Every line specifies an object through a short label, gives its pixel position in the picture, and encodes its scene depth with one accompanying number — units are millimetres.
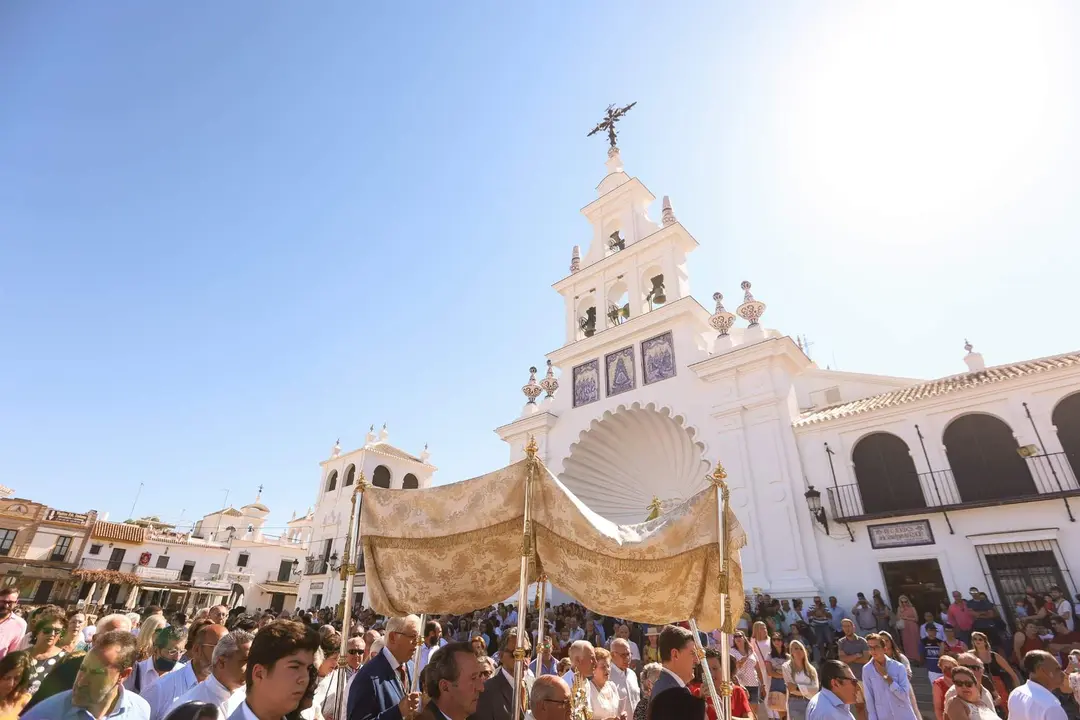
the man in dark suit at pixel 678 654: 3666
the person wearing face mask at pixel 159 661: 3895
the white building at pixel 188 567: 30344
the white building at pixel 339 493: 27172
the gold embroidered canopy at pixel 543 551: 4039
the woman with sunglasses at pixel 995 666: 6086
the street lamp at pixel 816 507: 11469
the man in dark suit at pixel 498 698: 3852
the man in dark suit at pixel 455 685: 2883
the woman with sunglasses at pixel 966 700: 4219
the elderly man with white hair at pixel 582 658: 4742
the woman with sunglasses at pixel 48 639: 3893
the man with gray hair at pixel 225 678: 2939
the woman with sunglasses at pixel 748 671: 6512
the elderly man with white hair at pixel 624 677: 5281
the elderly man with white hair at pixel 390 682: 3346
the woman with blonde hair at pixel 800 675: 5789
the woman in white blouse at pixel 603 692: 4820
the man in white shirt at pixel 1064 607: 8305
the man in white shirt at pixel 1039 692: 4035
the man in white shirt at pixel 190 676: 3617
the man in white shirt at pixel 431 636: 5996
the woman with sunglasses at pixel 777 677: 5355
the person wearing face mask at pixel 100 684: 2539
